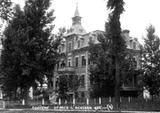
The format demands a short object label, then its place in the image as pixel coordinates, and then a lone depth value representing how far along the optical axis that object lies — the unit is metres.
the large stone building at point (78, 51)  49.06
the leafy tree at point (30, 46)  31.99
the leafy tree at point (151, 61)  35.62
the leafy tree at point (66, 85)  41.78
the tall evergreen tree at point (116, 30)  24.41
